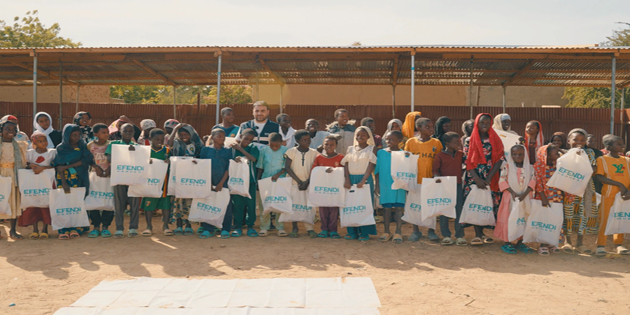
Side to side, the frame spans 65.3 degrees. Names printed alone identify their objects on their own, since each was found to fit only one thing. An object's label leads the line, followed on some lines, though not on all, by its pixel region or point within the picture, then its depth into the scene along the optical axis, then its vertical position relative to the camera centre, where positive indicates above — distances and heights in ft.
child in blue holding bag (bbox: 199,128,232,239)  21.43 -0.35
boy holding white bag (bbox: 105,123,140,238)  21.50 -2.14
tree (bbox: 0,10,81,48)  82.74 +20.42
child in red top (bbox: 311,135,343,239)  21.03 -0.39
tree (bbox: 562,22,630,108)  62.39 +8.34
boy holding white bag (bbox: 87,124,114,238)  21.56 -0.44
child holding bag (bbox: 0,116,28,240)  20.83 -0.24
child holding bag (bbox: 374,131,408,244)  20.70 -1.12
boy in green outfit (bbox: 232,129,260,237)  21.57 -1.74
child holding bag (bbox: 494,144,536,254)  19.31 -0.93
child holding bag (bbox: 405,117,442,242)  20.72 +0.44
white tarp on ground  13.00 -4.04
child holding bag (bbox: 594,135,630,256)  19.40 -0.64
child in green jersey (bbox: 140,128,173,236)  21.56 -2.00
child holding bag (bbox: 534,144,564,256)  19.33 -0.69
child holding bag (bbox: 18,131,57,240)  21.03 -0.56
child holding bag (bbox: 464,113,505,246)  19.95 +0.05
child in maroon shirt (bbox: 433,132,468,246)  20.23 -0.33
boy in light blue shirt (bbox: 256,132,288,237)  21.66 -0.23
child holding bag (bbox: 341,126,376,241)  20.67 -0.18
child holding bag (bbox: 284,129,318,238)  21.35 -0.19
